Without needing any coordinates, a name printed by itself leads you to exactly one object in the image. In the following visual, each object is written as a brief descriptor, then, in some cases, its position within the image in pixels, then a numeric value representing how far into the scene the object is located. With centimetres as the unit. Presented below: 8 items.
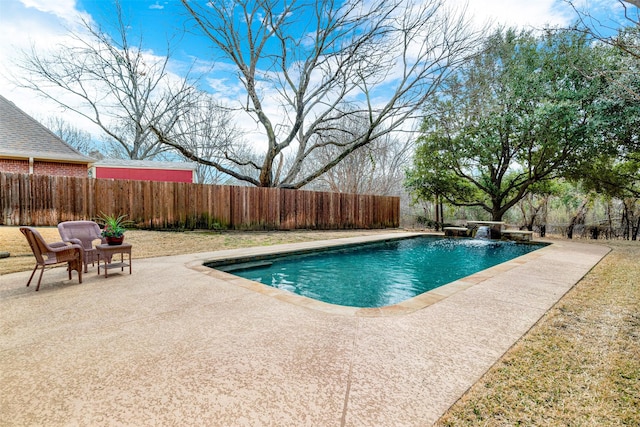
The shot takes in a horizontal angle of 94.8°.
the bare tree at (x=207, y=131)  1880
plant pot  391
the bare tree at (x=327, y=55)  1029
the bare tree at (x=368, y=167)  1720
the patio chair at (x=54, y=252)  318
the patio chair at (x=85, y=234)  393
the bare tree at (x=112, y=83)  1277
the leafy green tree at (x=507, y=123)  915
